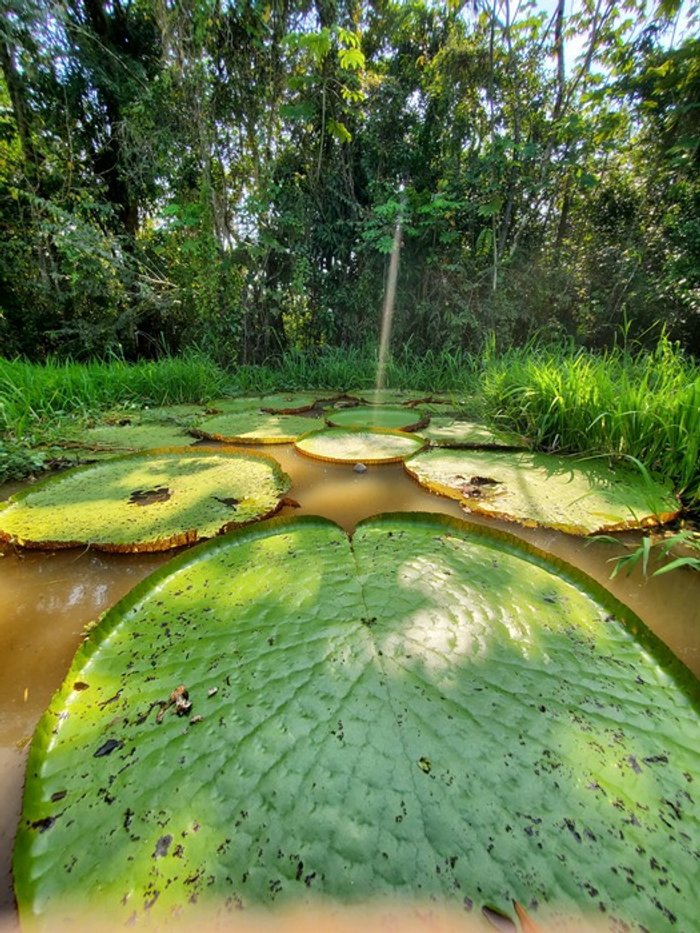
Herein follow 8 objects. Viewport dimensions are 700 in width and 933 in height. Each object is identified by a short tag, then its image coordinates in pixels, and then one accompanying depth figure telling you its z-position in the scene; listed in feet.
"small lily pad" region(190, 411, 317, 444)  6.65
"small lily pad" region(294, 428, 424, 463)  5.72
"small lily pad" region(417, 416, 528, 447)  6.09
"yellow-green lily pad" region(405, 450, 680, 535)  3.82
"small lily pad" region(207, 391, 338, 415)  9.02
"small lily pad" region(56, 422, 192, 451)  6.40
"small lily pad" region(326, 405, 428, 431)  7.65
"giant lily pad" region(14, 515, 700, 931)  1.32
